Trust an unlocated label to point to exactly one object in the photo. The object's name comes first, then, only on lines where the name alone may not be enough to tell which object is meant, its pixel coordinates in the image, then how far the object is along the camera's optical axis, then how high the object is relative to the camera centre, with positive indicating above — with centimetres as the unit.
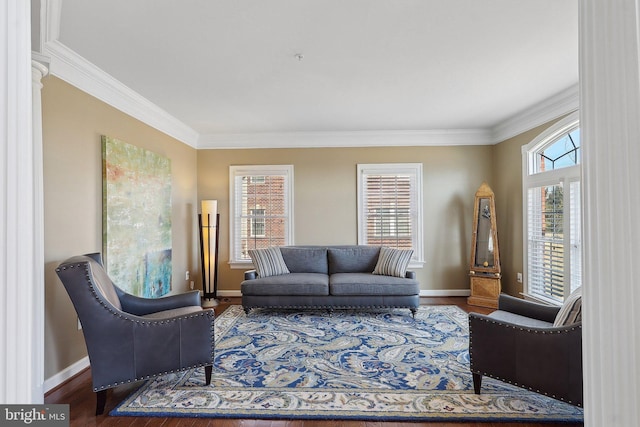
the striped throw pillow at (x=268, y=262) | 439 -64
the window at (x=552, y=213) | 354 +1
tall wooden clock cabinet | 458 -60
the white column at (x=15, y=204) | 62 +3
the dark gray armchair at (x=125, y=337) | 208 -83
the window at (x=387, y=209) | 524 +11
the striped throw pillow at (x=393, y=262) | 429 -65
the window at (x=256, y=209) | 530 +13
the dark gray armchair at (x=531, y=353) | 188 -90
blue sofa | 402 -96
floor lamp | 486 -47
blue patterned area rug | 213 -131
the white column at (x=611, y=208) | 71 +1
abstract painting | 311 +1
